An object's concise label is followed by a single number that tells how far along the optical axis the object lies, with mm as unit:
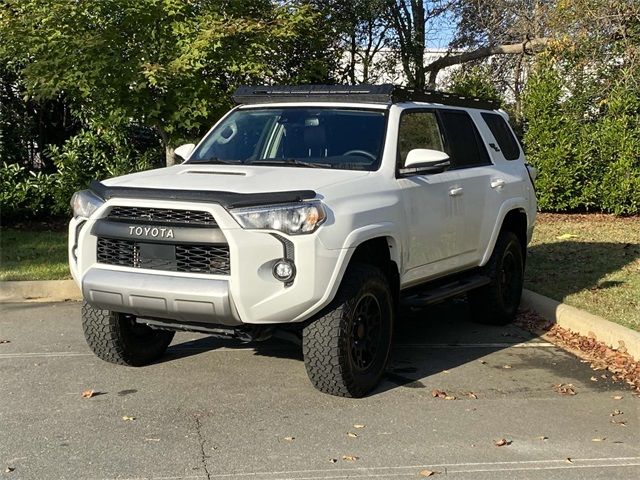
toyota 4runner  4863
